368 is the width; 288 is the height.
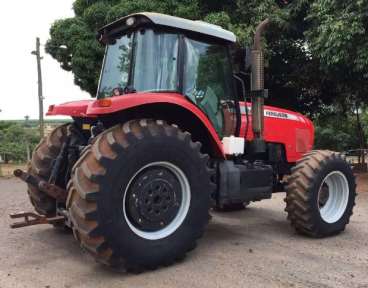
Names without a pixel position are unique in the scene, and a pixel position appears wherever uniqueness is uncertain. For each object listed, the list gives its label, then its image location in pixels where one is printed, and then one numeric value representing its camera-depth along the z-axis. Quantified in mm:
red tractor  4215
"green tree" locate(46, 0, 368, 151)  10633
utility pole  18044
